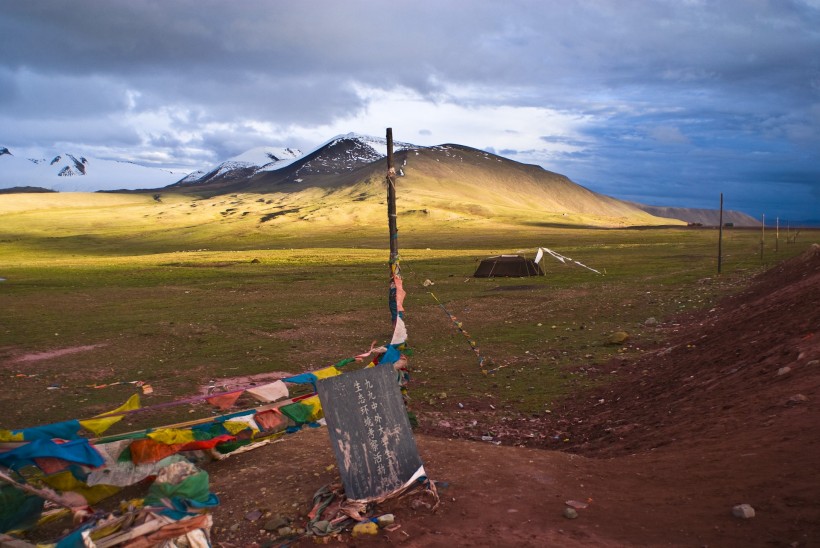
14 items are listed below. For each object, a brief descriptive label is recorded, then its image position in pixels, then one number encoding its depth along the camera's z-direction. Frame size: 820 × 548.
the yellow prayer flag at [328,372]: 10.36
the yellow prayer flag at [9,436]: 6.86
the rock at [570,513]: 7.79
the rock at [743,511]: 7.21
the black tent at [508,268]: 47.00
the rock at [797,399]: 10.16
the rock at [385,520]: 7.86
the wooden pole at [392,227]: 13.80
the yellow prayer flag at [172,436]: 8.35
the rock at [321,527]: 7.72
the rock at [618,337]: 21.22
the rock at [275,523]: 7.99
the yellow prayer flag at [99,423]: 8.02
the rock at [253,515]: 8.26
